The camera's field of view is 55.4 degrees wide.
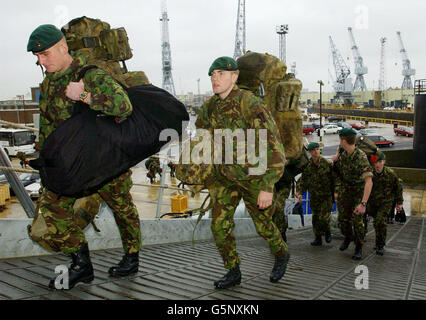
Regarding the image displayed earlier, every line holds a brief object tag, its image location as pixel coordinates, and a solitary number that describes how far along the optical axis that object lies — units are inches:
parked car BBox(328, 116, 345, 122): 2517.2
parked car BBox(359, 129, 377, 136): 1612.1
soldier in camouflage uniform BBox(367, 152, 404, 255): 248.7
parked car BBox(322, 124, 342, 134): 1913.1
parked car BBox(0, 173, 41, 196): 775.1
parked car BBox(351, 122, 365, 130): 1925.2
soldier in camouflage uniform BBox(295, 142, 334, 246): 260.5
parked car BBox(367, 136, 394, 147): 1396.4
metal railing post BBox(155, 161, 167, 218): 208.1
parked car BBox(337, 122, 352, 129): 1911.7
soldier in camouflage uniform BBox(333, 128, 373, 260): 225.9
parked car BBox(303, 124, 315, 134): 1875.0
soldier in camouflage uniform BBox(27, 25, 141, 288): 111.1
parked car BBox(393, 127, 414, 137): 1686.8
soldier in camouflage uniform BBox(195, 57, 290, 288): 132.0
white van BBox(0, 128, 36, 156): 1066.7
